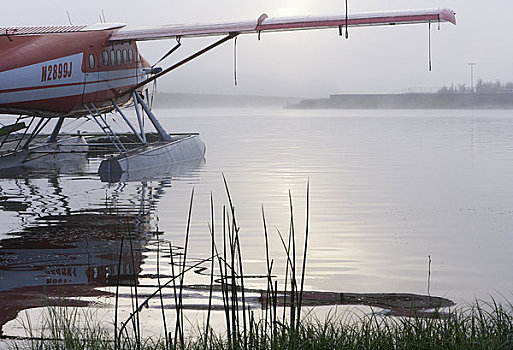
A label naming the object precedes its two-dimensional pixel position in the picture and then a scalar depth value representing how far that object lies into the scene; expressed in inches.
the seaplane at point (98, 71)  1149.1
